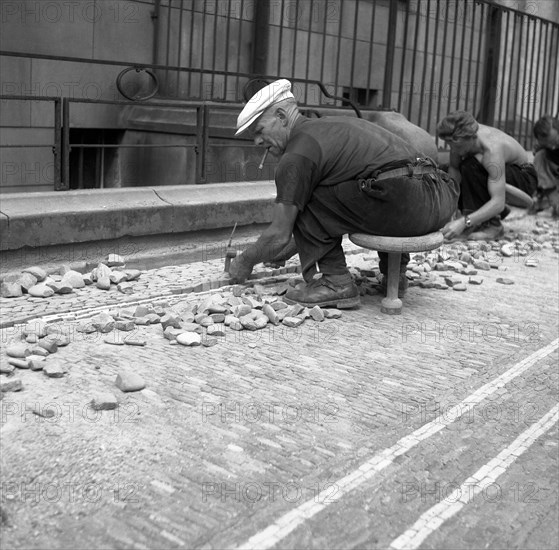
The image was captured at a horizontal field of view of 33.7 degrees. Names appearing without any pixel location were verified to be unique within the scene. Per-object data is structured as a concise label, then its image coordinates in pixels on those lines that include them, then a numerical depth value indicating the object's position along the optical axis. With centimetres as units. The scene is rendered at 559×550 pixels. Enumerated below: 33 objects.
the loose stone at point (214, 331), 503
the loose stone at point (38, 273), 594
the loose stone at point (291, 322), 532
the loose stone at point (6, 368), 418
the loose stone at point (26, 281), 575
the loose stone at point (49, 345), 453
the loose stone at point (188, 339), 485
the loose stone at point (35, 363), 429
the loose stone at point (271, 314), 536
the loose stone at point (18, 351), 440
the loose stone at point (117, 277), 610
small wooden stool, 571
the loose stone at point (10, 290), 566
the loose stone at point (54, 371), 420
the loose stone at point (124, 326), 497
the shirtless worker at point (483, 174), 847
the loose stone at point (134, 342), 477
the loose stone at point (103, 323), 492
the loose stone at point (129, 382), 409
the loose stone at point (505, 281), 707
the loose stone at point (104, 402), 385
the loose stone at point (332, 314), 565
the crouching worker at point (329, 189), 560
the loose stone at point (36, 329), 477
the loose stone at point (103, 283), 598
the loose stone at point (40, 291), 569
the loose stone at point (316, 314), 555
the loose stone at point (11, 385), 399
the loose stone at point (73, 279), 593
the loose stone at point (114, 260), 650
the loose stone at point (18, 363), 429
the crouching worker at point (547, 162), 1047
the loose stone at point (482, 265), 762
